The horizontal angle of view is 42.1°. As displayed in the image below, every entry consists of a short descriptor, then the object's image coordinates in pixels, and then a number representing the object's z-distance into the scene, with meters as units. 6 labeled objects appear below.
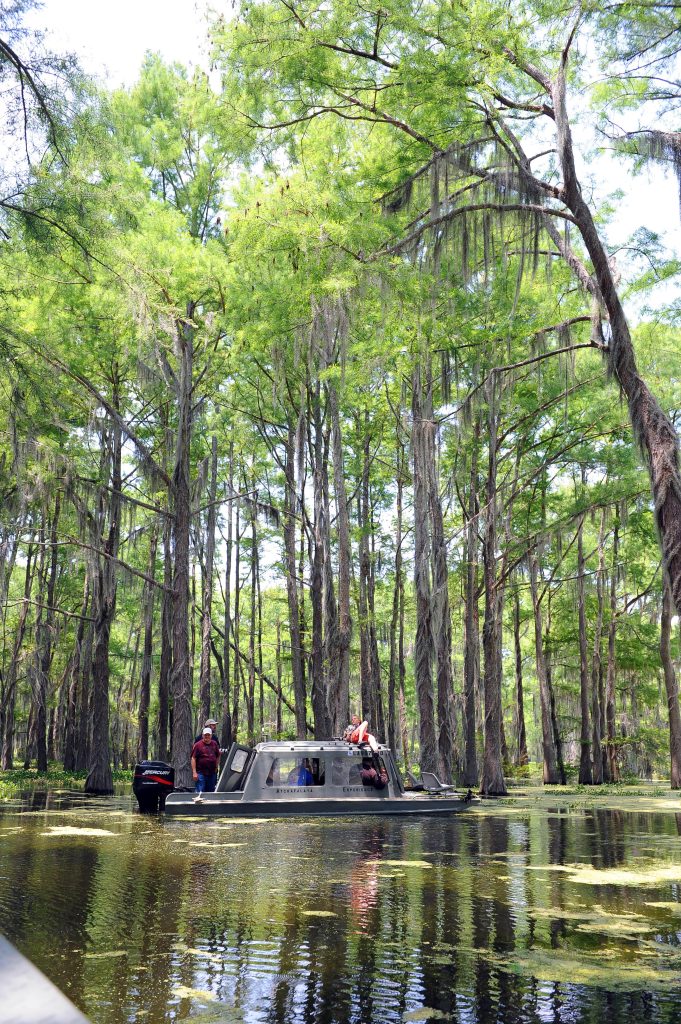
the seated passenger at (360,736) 15.50
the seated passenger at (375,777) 15.52
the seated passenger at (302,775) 15.56
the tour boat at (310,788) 15.02
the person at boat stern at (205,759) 16.45
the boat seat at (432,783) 16.58
